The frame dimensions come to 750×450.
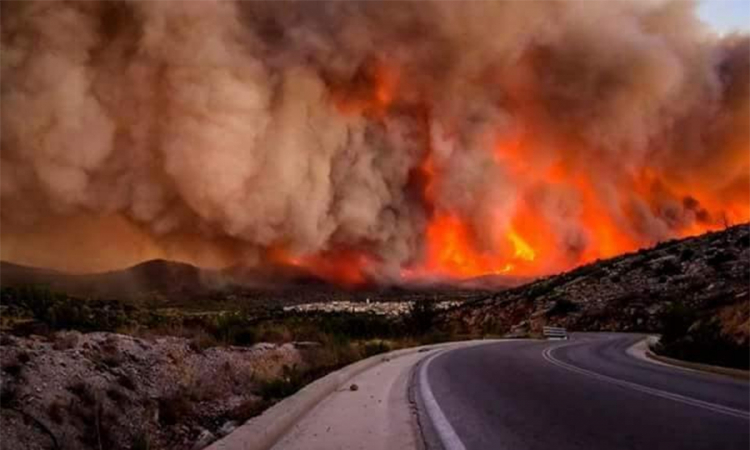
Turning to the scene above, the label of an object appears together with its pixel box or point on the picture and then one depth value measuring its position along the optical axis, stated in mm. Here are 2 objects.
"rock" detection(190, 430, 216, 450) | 6727
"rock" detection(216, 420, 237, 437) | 7405
